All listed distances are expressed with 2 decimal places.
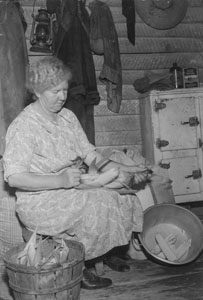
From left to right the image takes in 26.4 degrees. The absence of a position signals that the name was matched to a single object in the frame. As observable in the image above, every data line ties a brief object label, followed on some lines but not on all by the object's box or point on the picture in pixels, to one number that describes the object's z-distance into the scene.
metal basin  2.96
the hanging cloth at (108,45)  4.03
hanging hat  4.30
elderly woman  2.24
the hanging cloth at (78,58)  3.76
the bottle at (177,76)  4.18
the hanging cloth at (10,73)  3.63
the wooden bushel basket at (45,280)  1.95
